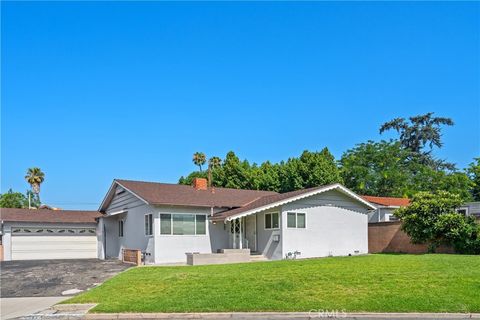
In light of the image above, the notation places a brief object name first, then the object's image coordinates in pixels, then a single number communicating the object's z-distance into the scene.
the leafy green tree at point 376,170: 48.56
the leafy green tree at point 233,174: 44.59
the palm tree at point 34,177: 65.94
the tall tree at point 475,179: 46.47
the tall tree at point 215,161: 58.39
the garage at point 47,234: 30.11
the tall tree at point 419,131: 66.56
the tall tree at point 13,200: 63.47
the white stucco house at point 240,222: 24.59
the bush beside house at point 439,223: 23.11
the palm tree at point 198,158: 58.59
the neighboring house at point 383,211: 33.75
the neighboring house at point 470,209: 27.35
